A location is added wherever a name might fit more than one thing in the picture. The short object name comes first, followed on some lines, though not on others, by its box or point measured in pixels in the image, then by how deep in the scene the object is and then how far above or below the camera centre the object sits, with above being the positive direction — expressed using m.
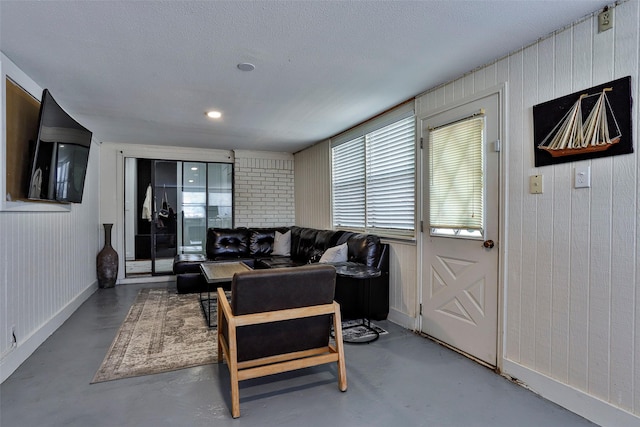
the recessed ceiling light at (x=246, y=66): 2.57 +1.13
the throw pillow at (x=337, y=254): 3.76 -0.46
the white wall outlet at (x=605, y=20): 1.86 +1.07
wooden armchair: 2.04 -0.71
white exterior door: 2.57 -0.46
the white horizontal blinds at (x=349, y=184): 4.40 +0.40
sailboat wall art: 1.82 +0.52
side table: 3.02 -0.56
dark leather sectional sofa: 3.60 -0.63
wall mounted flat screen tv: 2.65 +0.50
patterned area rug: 2.57 -1.17
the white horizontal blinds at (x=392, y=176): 3.51 +0.41
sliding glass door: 6.25 +0.14
